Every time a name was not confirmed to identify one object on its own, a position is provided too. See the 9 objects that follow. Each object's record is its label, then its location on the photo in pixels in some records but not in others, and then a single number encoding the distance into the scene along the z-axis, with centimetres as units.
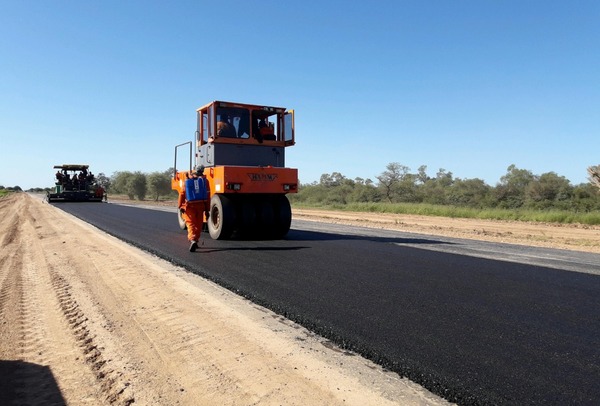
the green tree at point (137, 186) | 5912
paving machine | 3306
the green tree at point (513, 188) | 3522
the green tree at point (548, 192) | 3145
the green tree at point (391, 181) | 5075
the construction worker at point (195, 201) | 852
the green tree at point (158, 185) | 5869
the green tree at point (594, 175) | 2064
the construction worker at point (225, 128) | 1019
